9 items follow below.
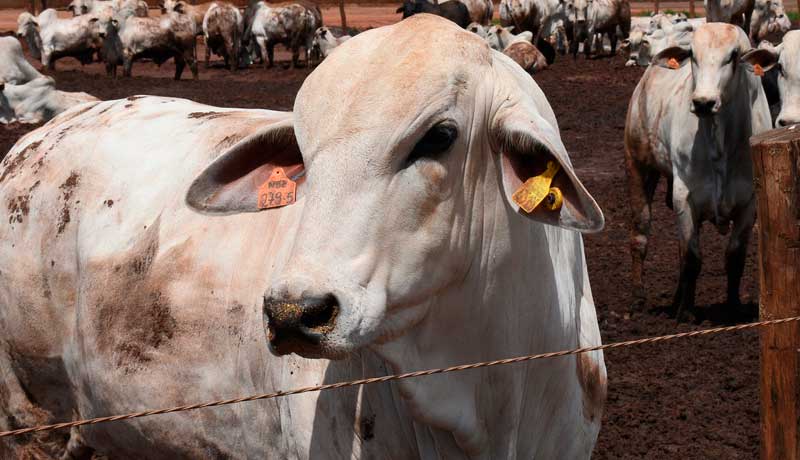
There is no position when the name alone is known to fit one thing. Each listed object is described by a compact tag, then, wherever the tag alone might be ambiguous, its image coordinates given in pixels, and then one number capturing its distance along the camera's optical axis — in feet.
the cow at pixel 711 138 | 24.82
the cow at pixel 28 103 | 54.70
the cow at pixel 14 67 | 56.75
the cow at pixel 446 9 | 83.51
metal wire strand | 8.68
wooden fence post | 10.21
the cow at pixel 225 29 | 91.76
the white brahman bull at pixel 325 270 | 8.38
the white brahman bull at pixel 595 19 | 91.91
